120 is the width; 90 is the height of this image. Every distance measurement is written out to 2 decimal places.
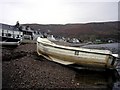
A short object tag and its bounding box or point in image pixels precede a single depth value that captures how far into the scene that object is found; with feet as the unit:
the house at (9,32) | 49.87
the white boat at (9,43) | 43.35
